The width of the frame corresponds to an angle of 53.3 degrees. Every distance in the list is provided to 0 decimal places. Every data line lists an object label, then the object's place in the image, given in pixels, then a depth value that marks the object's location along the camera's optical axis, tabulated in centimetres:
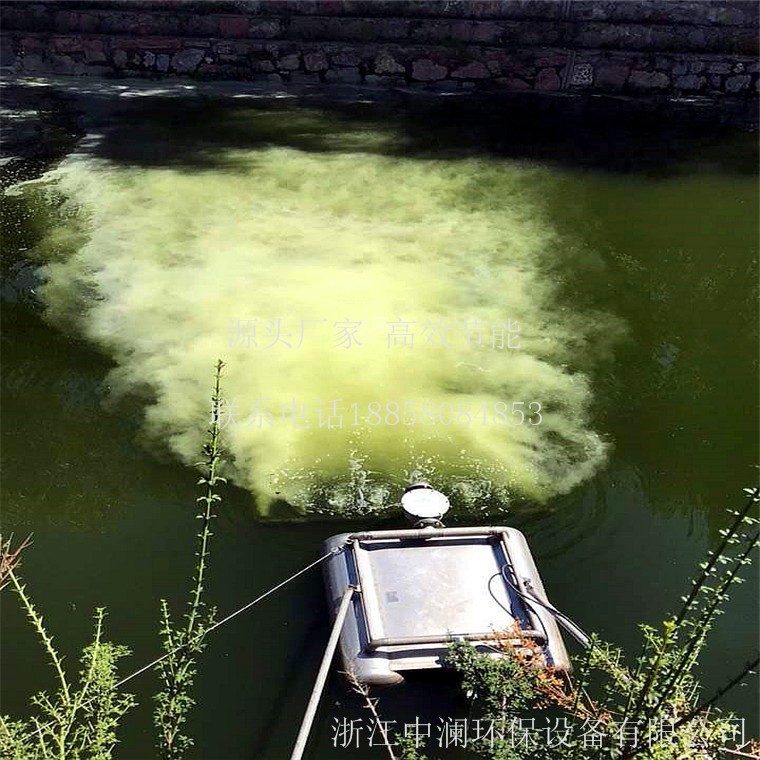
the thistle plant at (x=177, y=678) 186
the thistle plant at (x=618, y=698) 179
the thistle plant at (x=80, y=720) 180
